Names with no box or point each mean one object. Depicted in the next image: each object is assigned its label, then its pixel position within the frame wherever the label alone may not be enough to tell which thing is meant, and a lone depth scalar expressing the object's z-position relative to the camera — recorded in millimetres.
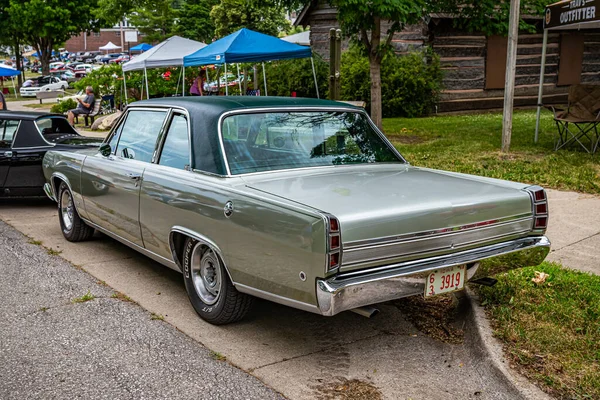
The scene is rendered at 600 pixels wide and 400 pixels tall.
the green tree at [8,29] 45062
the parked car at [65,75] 54106
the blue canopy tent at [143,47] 32141
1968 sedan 3771
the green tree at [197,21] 45094
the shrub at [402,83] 18891
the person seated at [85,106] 21328
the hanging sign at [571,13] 10031
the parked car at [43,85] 43344
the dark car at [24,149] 8789
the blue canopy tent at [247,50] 15102
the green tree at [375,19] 11672
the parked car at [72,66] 66700
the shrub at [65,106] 24797
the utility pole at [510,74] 10797
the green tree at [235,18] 41062
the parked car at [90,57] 88688
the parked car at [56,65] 68994
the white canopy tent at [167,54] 18109
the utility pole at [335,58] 9969
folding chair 11078
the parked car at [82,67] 63097
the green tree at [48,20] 43531
